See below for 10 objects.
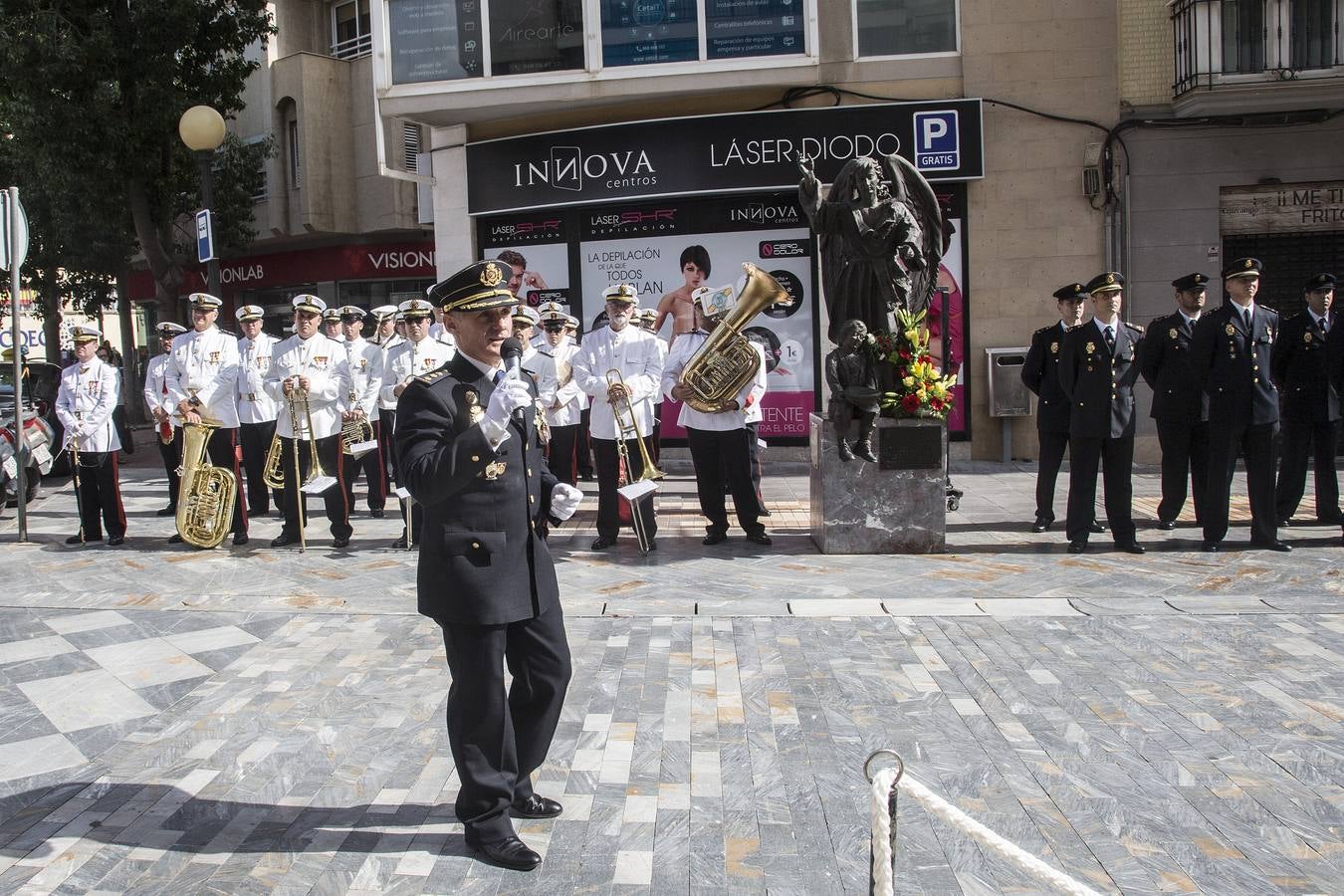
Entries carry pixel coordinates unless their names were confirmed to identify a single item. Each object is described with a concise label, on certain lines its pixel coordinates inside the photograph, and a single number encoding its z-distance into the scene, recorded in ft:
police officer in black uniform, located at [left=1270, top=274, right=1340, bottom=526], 30.99
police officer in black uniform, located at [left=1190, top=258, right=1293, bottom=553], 28.73
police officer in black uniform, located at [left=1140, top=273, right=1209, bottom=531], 31.91
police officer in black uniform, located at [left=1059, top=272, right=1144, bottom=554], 29.07
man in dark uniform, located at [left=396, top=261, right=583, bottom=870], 12.05
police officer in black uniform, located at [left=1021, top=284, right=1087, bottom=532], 32.27
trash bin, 46.16
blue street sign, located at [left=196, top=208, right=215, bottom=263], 40.50
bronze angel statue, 29.07
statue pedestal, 28.63
